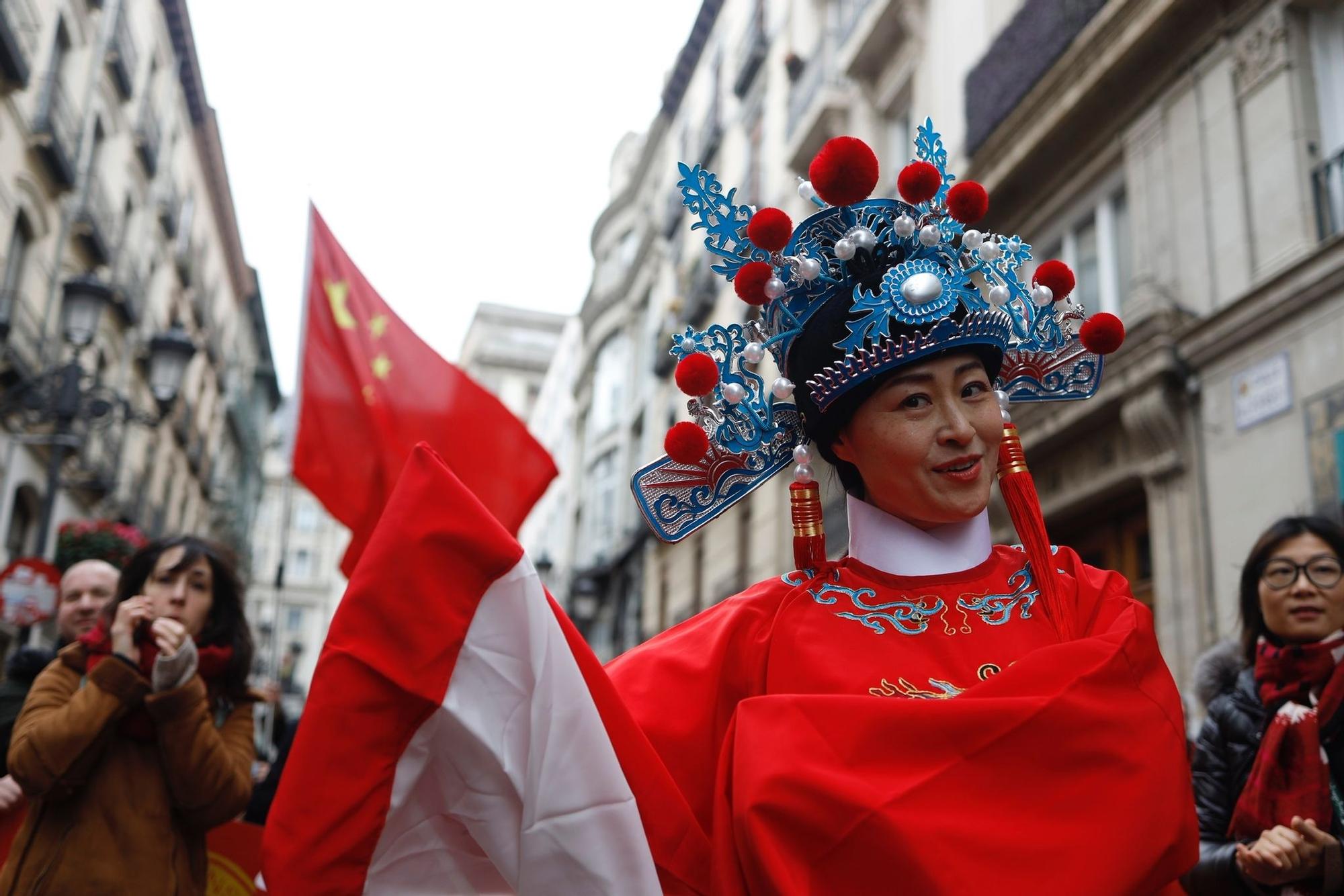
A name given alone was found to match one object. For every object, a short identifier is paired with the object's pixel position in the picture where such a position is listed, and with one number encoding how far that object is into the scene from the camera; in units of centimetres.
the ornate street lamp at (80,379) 814
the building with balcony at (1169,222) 718
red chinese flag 619
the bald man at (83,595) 385
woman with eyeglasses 263
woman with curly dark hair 281
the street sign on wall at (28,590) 543
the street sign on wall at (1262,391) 718
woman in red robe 172
